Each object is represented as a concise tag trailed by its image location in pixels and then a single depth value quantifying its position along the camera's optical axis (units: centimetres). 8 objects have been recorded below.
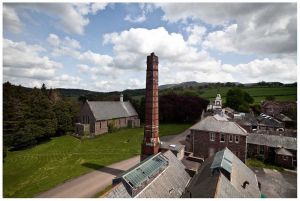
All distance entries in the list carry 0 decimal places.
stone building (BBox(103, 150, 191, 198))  1288
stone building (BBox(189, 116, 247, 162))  2911
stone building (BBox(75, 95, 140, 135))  4650
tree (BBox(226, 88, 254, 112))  7925
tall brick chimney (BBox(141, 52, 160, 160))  2416
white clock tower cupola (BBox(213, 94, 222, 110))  6260
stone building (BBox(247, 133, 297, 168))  2811
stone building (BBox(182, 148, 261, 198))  1223
